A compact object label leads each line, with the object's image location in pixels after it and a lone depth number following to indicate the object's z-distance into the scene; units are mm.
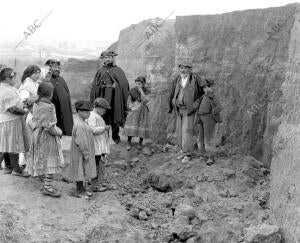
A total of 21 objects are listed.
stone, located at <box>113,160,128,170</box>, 6664
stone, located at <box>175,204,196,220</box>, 4805
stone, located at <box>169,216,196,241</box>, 4469
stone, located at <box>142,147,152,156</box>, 7121
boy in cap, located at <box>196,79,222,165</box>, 6027
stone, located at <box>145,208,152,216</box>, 5016
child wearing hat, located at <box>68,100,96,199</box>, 4871
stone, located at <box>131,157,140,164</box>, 6885
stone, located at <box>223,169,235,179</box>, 5721
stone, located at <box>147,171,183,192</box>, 5895
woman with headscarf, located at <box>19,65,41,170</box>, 5356
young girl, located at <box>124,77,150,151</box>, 7250
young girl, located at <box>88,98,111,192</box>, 5176
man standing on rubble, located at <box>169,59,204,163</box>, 6074
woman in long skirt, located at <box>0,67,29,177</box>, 4957
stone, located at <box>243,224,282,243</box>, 4059
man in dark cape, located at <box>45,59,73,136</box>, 6266
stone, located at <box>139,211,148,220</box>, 4893
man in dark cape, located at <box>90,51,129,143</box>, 7211
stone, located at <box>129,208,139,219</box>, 4926
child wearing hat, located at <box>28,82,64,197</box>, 4719
